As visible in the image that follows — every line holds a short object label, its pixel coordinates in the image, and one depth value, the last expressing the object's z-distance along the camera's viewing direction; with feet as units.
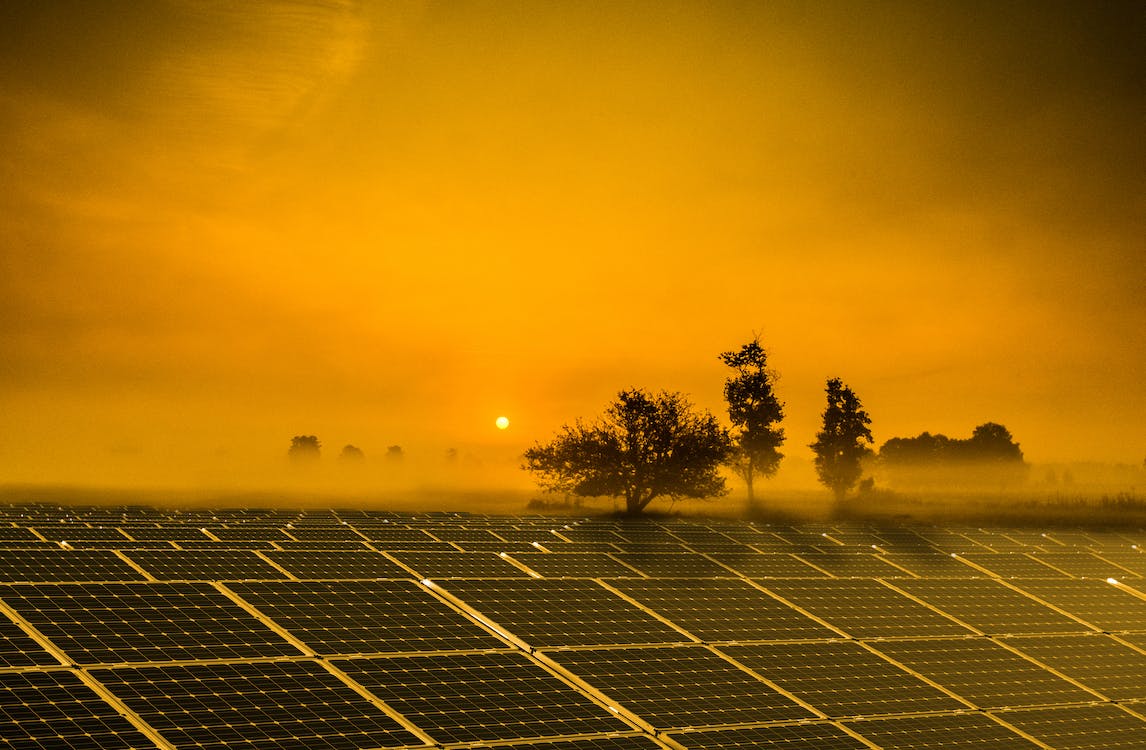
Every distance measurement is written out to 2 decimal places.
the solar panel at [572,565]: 94.02
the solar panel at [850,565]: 107.13
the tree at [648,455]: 269.44
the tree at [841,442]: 372.17
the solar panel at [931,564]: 111.45
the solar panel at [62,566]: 75.72
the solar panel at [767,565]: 102.68
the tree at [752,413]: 326.44
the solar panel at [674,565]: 98.68
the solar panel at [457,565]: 89.56
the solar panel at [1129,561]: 124.62
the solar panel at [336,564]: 85.10
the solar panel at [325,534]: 101.24
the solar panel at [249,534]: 97.50
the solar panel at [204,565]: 80.02
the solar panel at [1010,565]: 116.01
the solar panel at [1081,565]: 120.88
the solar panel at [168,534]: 96.27
